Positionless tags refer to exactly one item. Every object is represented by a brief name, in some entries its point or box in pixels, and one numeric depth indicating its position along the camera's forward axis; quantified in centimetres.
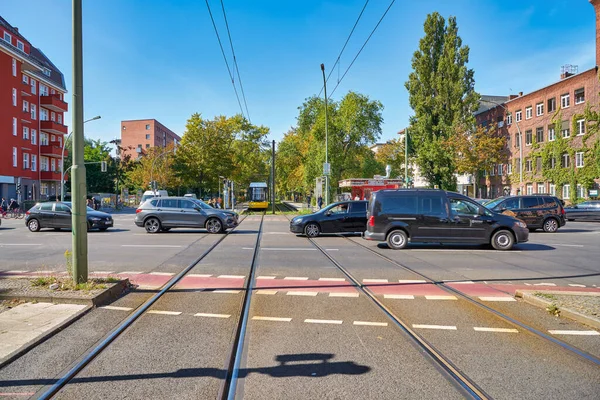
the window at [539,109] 4803
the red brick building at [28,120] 4462
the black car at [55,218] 2108
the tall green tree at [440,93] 5072
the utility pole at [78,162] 696
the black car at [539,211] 2155
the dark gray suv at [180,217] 2002
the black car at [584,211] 2889
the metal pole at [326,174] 2872
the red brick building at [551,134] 4088
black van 1413
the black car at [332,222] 1827
